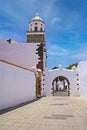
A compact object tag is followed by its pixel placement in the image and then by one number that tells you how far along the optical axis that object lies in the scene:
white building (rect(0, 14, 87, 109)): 4.67
